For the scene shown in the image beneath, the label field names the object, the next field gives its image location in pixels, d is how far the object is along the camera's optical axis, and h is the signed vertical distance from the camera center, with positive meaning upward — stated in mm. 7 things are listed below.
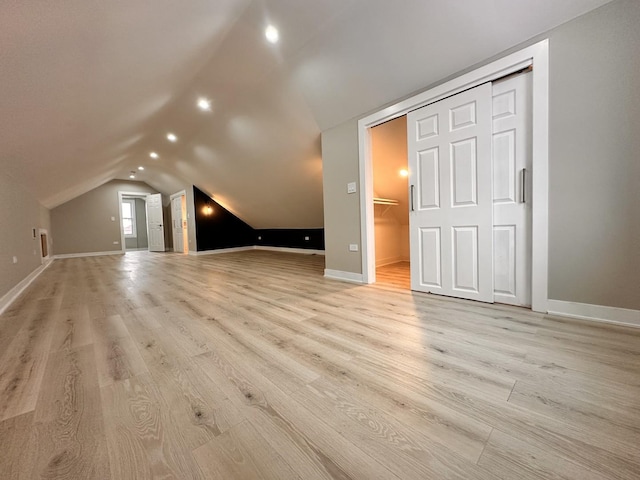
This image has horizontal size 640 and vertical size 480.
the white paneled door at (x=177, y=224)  8695 +370
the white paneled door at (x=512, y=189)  2105 +298
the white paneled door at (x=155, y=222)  8977 +464
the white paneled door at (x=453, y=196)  2299 +293
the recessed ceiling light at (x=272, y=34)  2568 +2004
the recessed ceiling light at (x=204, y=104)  3971 +2045
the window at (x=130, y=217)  10797 +810
